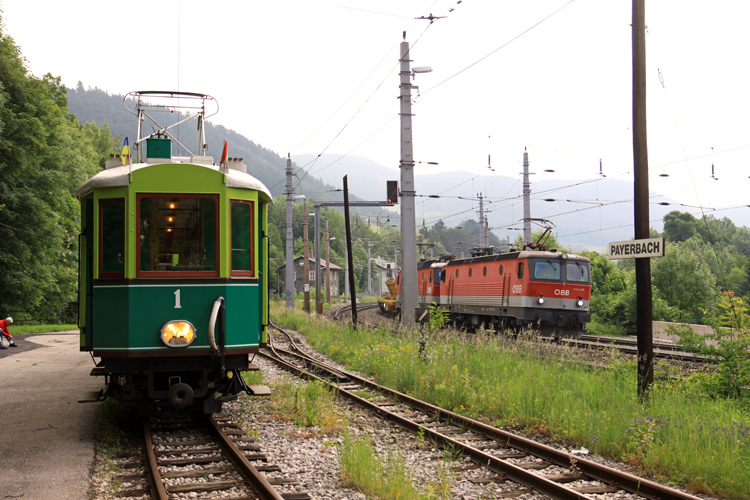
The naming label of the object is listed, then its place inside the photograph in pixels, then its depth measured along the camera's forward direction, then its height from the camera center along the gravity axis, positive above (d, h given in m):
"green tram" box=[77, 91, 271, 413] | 7.08 -0.06
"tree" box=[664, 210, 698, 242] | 76.06 +6.10
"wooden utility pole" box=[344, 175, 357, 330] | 21.08 +1.04
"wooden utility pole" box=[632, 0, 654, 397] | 8.45 +1.19
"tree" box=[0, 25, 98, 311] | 28.39 +5.01
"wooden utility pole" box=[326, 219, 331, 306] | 43.17 -0.03
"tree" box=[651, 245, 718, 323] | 31.38 -0.68
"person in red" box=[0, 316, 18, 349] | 18.59 -1.71
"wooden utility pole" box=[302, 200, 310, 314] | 34.19 -0.04
